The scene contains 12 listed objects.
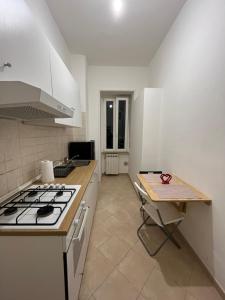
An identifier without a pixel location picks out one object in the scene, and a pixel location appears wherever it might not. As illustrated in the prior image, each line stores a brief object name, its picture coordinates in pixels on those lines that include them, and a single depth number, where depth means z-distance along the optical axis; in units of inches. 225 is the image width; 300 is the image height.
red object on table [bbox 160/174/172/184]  72.2
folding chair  62.3
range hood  26.9
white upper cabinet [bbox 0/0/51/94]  32.7
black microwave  113.2
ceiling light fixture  70.3
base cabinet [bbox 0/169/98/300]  32.5
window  173.2
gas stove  34.3
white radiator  177.5
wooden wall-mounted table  55.6
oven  34.2
